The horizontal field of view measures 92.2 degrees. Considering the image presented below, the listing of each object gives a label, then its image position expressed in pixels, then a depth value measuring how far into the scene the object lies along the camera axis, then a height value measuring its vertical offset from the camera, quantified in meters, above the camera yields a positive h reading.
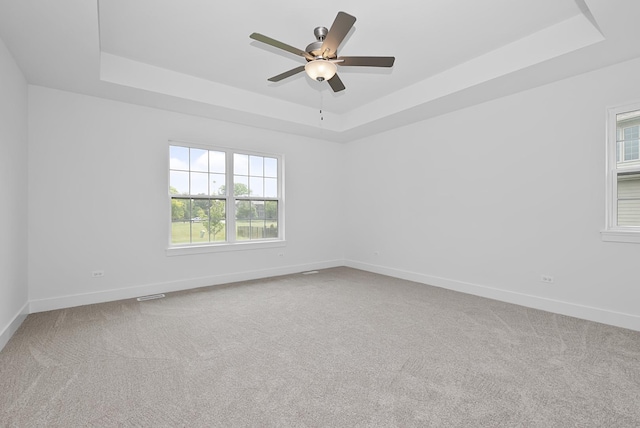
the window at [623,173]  3.16 +0.44
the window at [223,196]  4.72 +0.29
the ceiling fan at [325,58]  2.39 +1.35
